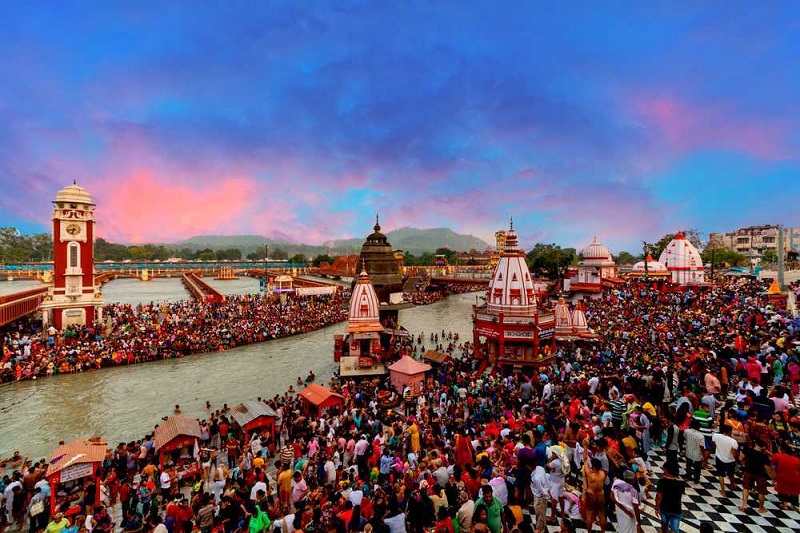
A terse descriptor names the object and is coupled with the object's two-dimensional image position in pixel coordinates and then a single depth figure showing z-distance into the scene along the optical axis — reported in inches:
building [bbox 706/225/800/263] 2832.9
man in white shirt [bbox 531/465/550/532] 250.2
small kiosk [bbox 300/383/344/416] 520.1
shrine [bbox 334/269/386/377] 854.5
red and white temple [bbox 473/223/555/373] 679.1
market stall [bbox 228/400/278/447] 453.1
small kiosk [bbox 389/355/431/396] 606.9
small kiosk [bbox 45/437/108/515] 350.0
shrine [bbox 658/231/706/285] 1488.7
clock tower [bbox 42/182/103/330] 1041.4
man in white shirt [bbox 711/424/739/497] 284.4
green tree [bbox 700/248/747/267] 2720.0
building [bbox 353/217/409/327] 1384.1
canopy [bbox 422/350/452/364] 788.6
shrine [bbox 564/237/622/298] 1628.9
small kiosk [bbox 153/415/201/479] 408.5
